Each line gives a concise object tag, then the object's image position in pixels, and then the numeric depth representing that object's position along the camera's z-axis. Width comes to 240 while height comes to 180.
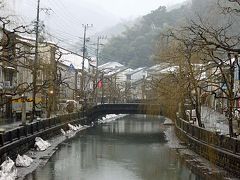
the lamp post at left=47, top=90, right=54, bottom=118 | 45.74
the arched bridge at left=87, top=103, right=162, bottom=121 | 69.91
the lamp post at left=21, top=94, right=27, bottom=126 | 33.10
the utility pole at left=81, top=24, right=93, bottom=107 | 65.25
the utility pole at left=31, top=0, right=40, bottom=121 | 32.25
